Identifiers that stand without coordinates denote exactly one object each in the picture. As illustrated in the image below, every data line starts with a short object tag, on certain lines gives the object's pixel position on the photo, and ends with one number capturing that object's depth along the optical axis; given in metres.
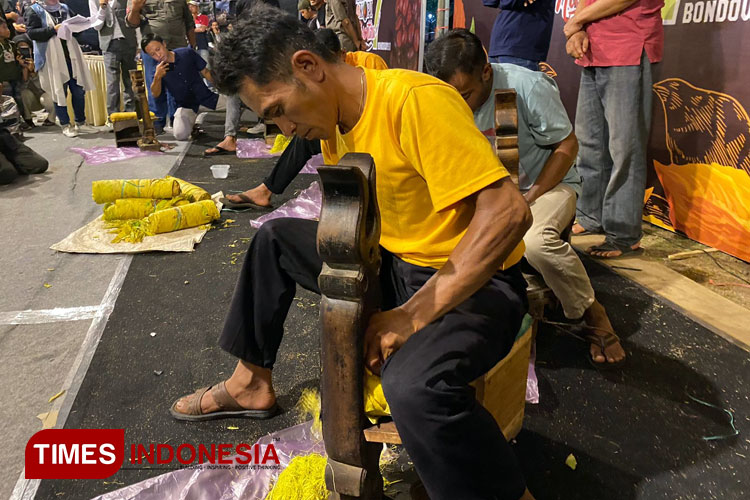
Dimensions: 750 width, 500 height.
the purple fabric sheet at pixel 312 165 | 4.87
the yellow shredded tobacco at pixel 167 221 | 3.34
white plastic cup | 4.65
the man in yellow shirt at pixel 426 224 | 1.08
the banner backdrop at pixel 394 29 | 6.54
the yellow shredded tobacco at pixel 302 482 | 1.42
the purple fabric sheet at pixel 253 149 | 5.51
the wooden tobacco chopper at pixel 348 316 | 1.01
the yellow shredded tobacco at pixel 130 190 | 3.54
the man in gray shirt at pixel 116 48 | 6.58
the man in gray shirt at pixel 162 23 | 6.41
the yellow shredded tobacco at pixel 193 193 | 3.71
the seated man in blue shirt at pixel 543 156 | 2.04
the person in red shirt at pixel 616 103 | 2.80
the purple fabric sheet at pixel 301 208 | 3.67
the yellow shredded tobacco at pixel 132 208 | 3.49
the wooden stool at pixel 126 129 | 5.83
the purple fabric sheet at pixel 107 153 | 5.43
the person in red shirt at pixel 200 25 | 9.20
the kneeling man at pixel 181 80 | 5.94
